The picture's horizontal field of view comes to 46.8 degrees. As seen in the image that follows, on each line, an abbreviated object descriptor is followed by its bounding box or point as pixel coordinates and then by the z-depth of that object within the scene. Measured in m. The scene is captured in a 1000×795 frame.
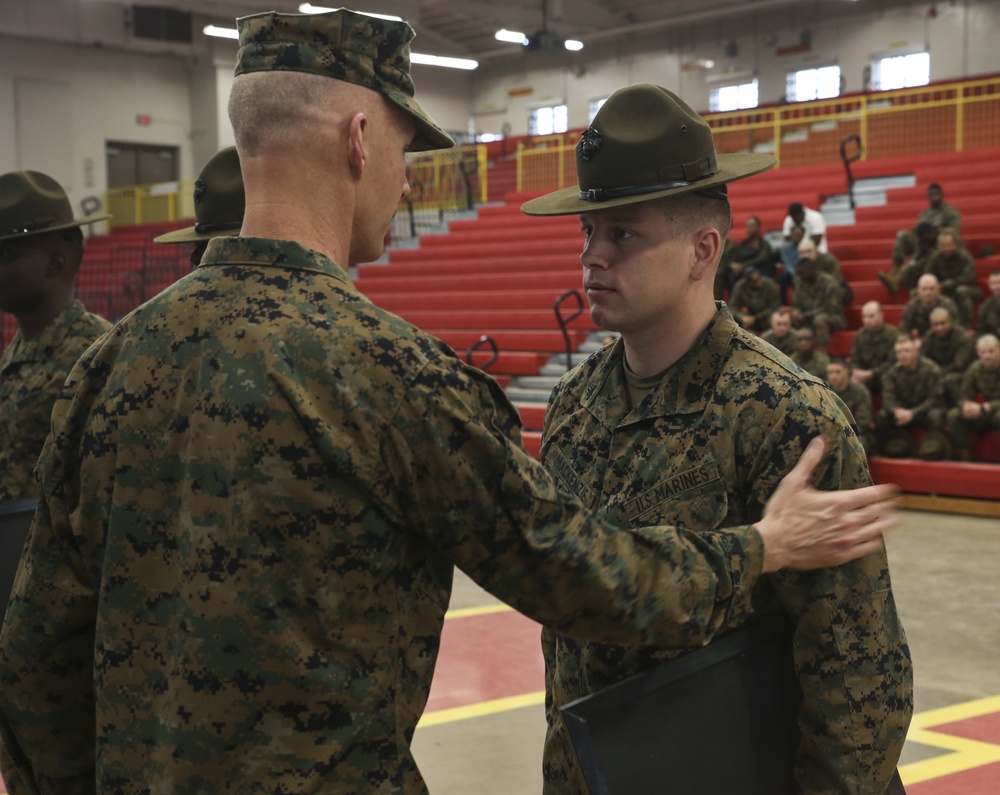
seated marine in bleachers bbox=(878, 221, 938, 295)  10.68
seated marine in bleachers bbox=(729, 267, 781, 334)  10.91
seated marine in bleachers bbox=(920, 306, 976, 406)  9.07
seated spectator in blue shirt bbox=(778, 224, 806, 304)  11.80
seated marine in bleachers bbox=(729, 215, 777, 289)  11.83
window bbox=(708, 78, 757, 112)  23.78
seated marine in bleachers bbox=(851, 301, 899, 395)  9.64
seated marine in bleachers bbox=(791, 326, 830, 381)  9.59
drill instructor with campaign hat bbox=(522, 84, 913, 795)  1.69
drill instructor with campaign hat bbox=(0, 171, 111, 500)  3.03
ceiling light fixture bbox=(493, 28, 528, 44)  22.19
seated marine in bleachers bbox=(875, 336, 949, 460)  8.95
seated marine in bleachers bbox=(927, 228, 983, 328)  10.02
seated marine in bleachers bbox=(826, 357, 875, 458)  9.02
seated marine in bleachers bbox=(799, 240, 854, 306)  10.99
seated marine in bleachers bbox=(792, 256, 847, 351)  10.64
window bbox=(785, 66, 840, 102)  22.41
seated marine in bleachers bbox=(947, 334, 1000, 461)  8.68
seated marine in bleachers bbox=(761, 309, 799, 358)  9.81
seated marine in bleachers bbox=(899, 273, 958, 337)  9.57
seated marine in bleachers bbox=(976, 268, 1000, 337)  9.20
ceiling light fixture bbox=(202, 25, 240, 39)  20.91
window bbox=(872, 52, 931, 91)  21.27
